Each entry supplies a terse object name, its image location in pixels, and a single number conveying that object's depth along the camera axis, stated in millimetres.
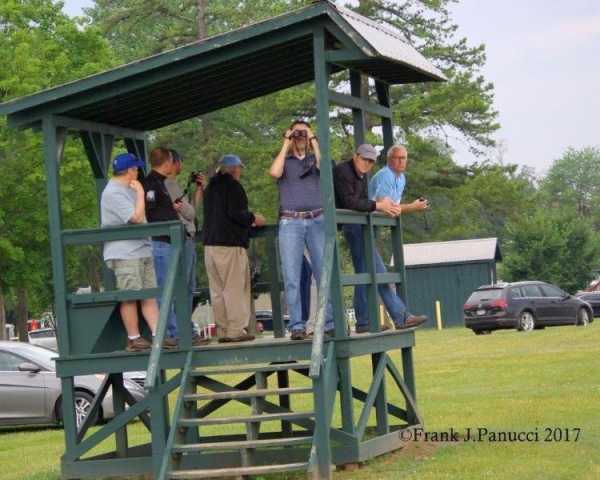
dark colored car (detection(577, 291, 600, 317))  52875
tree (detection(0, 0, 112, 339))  38969
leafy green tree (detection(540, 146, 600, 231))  130750
